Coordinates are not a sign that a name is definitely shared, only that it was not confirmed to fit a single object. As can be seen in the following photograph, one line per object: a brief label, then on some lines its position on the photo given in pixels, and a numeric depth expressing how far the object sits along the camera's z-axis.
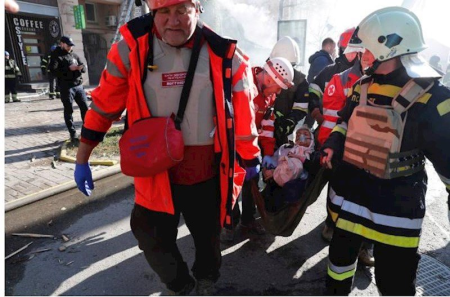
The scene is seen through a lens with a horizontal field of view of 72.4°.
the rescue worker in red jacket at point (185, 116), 1.81
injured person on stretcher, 2.88
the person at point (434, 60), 11.85
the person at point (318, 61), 5.64
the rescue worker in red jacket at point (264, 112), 3.00
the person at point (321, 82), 3.52
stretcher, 2.83
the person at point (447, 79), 13.06
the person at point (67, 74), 6.06
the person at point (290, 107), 3.36
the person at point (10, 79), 10.73
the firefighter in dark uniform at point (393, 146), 1.77
